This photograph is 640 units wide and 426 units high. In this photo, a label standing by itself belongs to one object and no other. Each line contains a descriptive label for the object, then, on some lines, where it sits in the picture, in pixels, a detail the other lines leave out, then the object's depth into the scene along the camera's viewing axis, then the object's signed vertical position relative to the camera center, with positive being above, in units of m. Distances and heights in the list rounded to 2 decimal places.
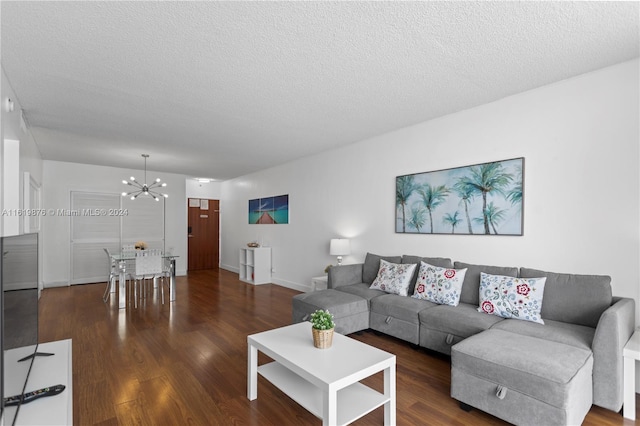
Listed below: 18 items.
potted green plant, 2.14 -0.77
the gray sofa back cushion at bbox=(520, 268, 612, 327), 2.44 -0.65
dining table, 4.68 -0.91
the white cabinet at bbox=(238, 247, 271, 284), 6.54 -1.08
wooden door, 8.56 -0.57
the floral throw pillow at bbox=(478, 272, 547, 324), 2.65 -0.71
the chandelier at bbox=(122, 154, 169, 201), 7.04 +0.52
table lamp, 4.64 -0.49
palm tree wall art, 3.15 +0.14
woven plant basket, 2.14 -0.83
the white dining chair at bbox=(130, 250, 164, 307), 4.99 -0.82
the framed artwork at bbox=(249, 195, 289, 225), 6.37 +0.06
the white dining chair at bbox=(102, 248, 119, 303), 5.27 -0.99
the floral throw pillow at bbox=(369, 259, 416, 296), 3.57 -0.73
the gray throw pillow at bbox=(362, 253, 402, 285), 4.12 -0.69
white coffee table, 1.77 -0.92
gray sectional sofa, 1.87 -0.90
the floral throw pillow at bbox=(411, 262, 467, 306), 3.13 -0.72
